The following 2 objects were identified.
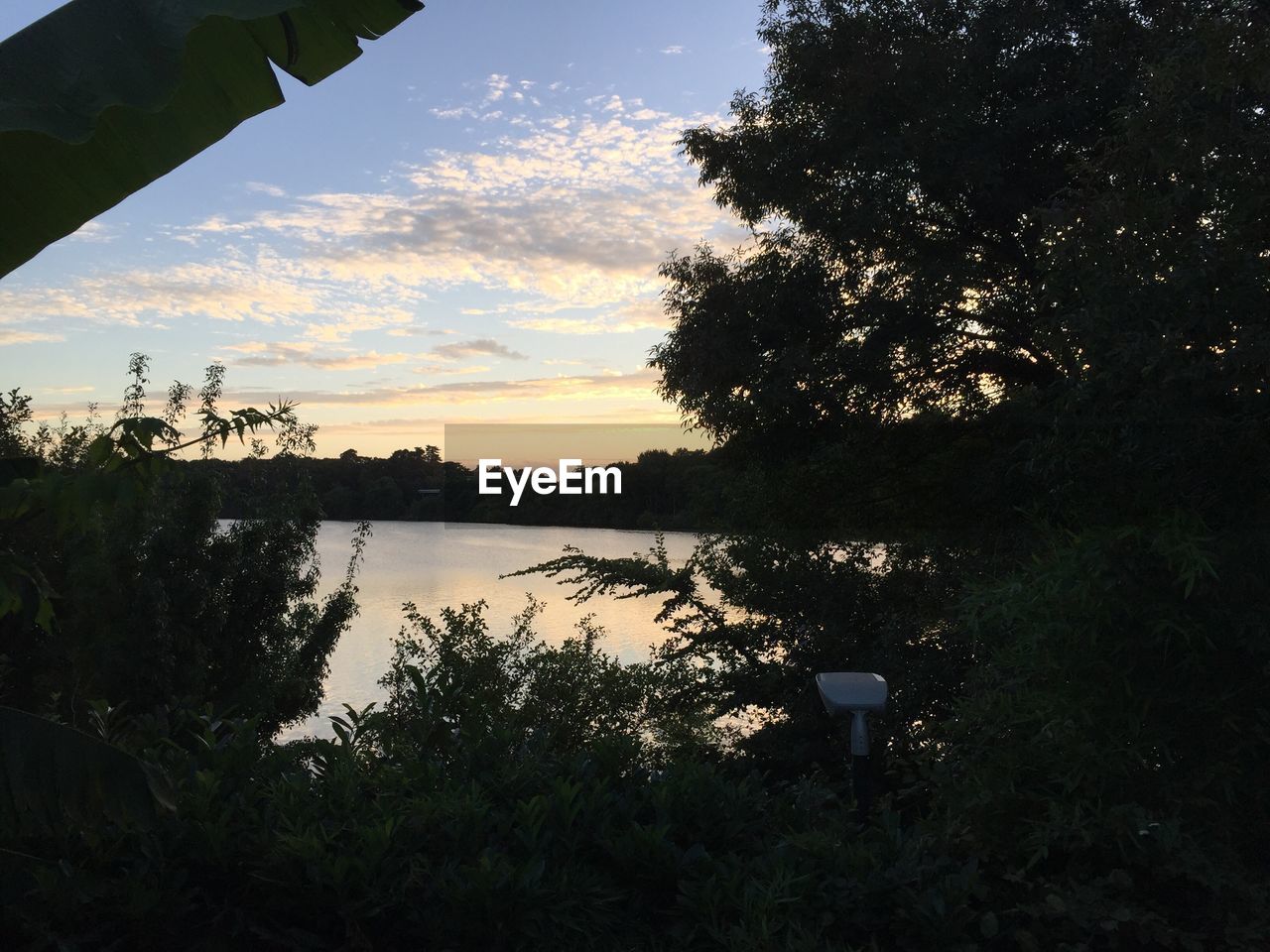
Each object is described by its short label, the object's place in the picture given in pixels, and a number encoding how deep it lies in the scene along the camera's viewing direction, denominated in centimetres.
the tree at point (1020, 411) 337
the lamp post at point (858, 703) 365
